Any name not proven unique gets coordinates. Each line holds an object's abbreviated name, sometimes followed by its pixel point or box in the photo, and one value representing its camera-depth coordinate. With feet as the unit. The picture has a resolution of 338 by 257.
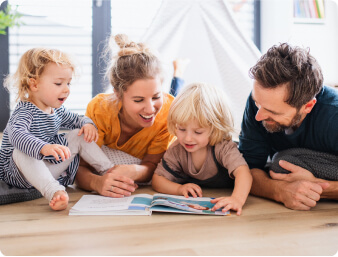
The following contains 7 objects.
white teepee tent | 8.02
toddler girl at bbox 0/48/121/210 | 4.34
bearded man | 4.15
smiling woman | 5.08
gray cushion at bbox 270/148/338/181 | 4.42
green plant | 9.24
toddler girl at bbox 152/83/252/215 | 4.66
